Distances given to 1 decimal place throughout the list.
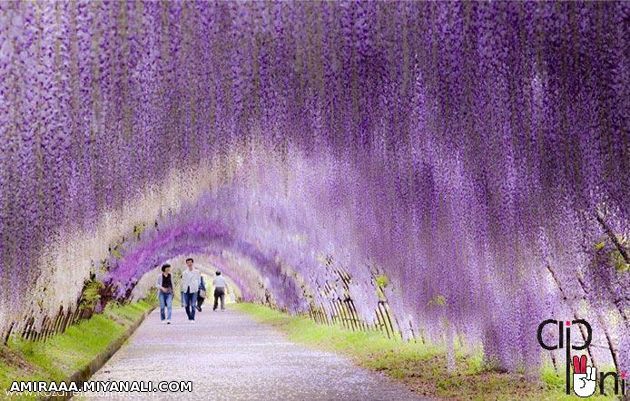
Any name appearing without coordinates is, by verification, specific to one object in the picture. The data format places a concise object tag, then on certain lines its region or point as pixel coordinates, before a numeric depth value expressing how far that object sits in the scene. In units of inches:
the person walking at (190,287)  1268.5
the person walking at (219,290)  2050.0
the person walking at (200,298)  2003.9
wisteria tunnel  306.0
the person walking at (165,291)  1120.8
